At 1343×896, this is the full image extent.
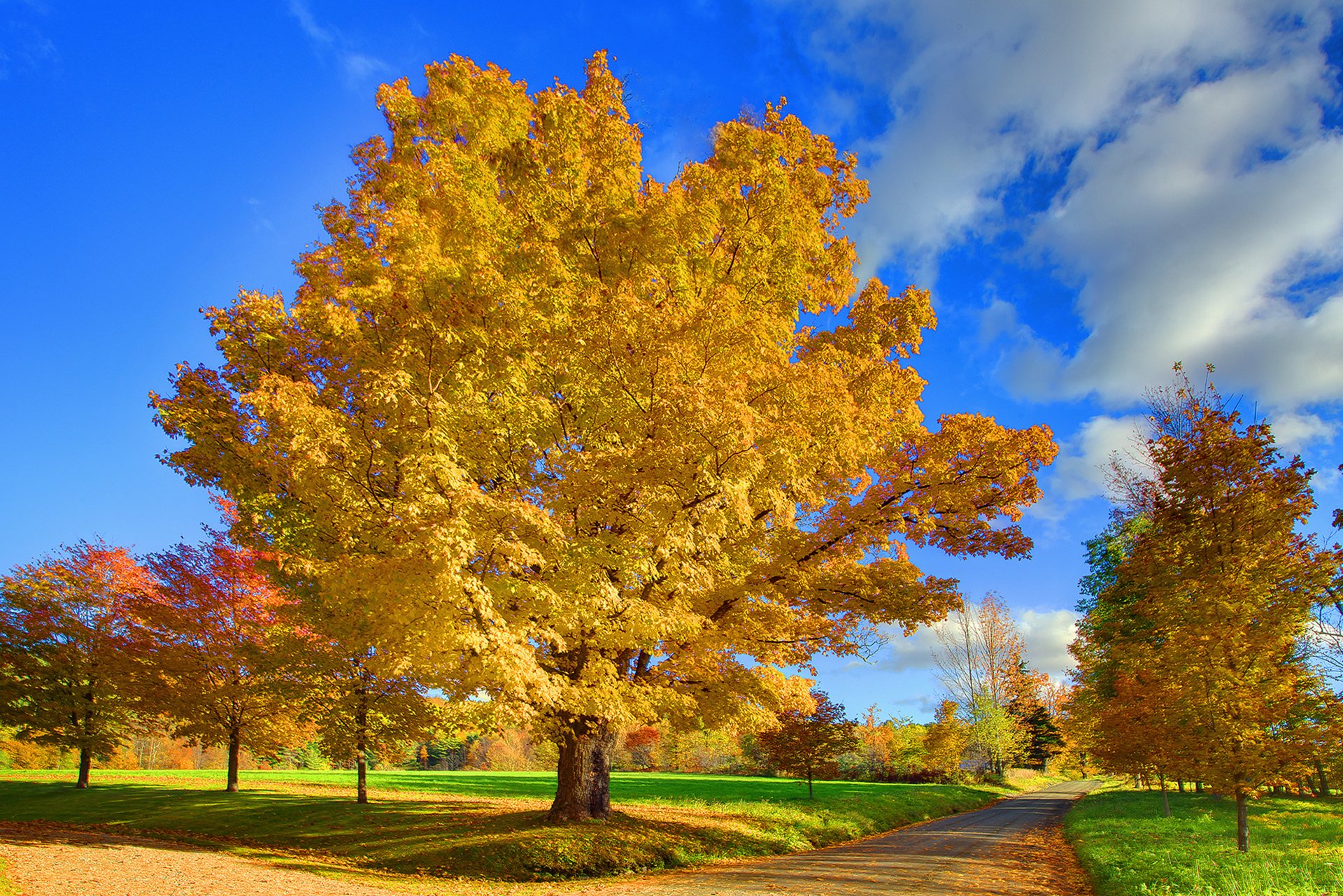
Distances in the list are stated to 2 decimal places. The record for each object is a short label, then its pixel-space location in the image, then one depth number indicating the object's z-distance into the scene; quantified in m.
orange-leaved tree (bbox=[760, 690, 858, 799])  26.27
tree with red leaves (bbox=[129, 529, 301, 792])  18.34
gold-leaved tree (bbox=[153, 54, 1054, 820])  8.03
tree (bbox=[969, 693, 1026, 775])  43.34
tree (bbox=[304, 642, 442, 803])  15.21
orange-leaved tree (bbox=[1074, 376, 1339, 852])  11.44
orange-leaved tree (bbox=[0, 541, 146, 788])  20.86
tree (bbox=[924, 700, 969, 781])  42.16
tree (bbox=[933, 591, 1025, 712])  45.94
